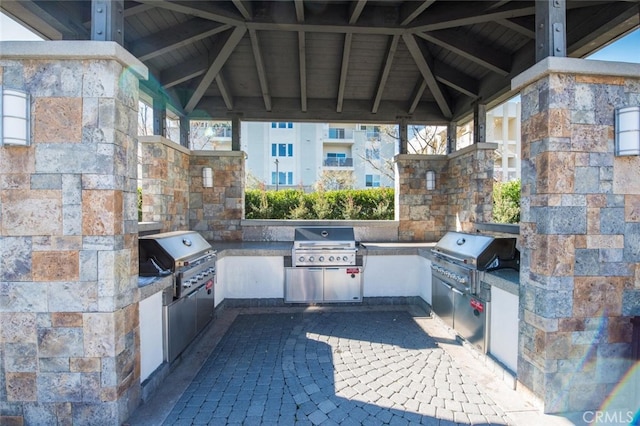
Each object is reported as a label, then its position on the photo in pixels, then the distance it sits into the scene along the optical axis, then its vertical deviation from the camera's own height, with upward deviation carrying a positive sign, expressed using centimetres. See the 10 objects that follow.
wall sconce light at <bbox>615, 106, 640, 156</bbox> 224 +62
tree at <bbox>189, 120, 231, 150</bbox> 1395 +375
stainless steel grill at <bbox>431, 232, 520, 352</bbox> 315 -76
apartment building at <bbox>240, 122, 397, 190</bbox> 1722 +347
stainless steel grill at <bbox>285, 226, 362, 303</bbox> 464 -93
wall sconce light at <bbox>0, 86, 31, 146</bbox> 204 +64
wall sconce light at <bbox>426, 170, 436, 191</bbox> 591 +64
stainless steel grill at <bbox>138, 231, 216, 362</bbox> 298 -76
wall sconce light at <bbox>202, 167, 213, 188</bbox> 570 +66
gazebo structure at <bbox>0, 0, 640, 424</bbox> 215 -14
